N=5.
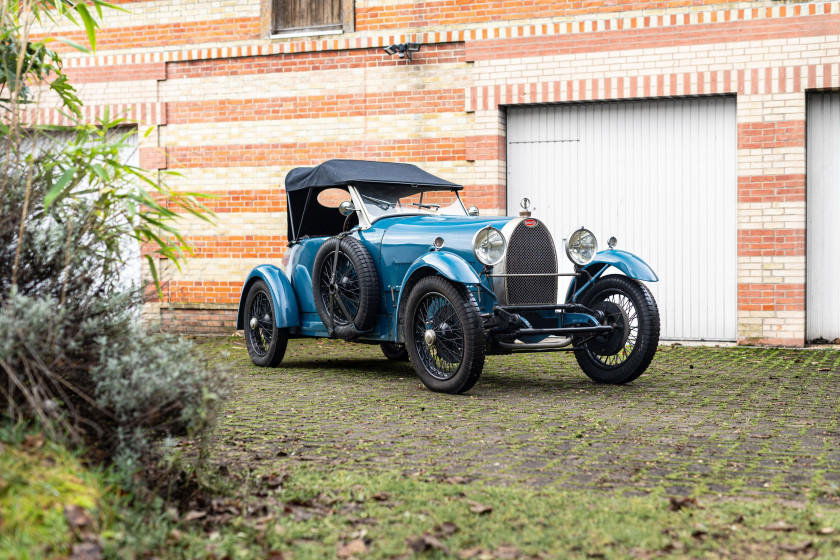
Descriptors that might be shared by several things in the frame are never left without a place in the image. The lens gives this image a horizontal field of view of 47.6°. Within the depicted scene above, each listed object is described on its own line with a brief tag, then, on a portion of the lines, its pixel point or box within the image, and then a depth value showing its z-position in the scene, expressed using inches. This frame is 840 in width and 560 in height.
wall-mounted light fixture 473.7
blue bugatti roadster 280.7
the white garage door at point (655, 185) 438.6
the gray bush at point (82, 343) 139.3
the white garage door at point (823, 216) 423.8
